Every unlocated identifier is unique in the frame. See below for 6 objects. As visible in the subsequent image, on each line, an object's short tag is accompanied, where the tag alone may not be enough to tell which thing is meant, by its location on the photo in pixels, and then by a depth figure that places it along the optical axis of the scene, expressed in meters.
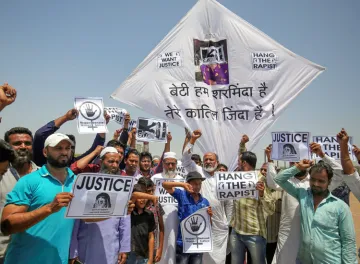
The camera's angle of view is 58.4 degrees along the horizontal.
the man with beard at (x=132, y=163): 5.23
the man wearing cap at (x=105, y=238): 3.54
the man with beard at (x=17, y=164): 3.24
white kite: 6.56
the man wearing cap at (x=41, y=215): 2.62
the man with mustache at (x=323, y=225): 3.91
